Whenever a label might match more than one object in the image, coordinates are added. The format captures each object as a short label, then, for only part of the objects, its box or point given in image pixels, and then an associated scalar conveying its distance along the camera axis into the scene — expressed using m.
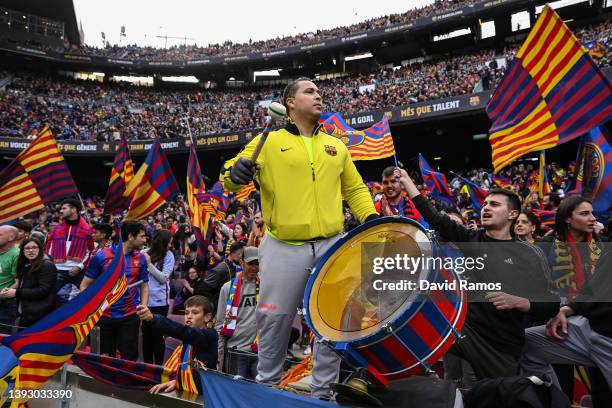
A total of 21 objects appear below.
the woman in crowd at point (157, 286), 5.21
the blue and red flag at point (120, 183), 10.05
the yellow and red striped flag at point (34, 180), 7.03
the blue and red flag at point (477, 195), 7.78
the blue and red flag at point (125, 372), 3.56
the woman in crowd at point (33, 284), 4.82
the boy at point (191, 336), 3.44
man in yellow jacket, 2.55
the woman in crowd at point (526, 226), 4.60
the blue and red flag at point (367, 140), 8.16
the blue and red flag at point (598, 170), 5.11
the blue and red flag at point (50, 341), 3.25
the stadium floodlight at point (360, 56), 34.56
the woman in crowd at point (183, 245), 9.34
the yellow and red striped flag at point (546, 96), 4.63
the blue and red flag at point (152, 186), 9.64
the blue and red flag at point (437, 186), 8.78
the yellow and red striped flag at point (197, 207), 8.31
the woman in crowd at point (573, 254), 2.99
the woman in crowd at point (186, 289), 7.07
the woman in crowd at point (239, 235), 7.88
